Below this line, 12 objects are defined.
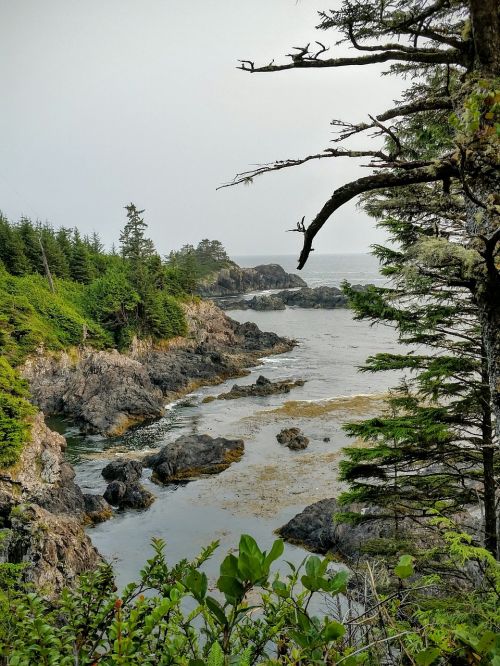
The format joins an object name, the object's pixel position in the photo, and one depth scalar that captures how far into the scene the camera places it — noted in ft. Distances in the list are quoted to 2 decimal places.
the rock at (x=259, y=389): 111.34
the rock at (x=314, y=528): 47.83
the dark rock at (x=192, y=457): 68.44
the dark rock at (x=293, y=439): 78.48
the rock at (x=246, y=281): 339.77
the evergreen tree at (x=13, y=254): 137.08
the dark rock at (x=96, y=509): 55.01
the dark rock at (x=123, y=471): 65.22
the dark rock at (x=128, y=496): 58.90
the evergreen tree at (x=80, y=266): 162.50
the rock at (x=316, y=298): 295.07
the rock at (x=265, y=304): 284.61
